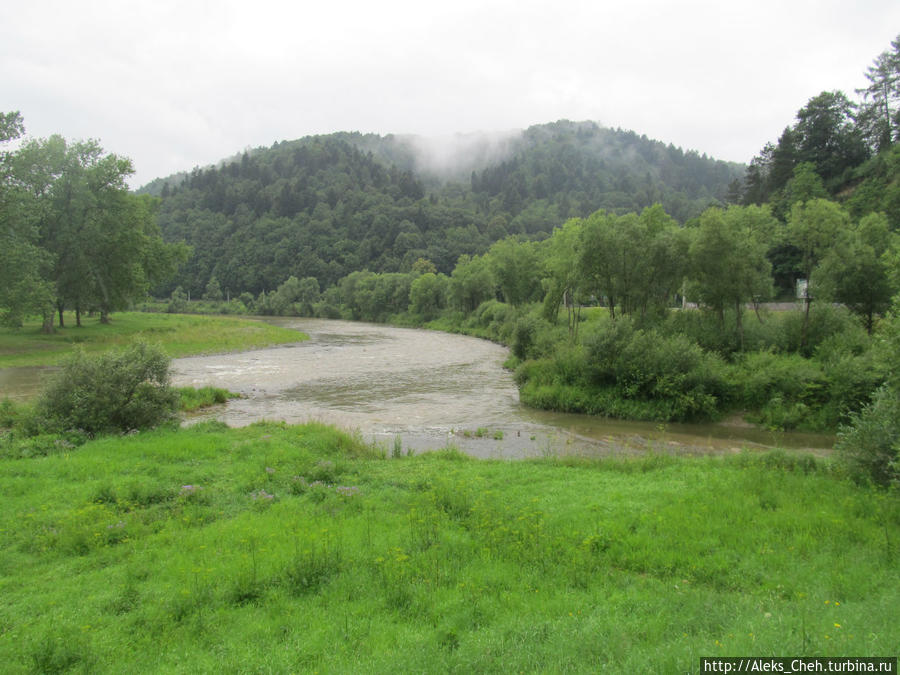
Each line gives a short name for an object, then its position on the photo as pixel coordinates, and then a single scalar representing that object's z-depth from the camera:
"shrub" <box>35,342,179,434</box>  17.53
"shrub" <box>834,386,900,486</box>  11.55
